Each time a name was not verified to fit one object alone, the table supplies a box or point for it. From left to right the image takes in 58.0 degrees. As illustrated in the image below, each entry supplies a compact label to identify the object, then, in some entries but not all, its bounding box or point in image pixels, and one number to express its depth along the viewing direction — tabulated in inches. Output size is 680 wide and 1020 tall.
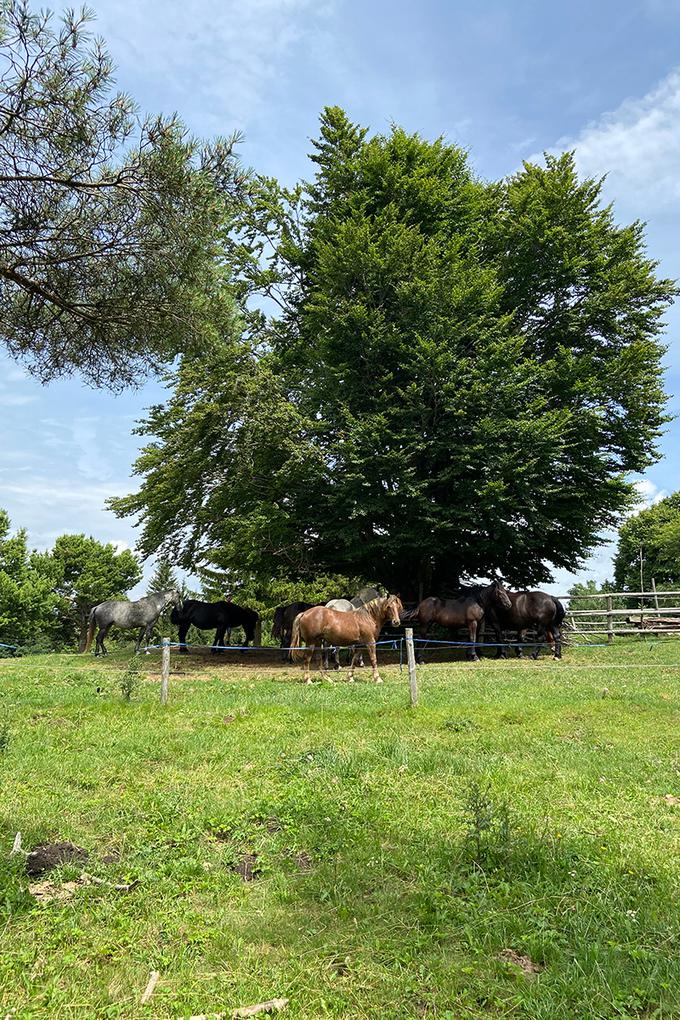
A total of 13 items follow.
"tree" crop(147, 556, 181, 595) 2383.1
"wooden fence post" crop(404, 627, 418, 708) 388.2
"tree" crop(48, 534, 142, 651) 1873.8
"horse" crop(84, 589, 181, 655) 732.7
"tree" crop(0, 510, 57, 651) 1592.0
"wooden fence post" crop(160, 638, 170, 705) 401.7
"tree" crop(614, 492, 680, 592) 1797.5
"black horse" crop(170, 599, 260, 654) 792.3
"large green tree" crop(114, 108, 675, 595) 711.1
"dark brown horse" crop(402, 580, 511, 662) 702.5
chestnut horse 527.8
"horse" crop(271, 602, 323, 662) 737.2
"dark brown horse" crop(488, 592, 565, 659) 715.4
